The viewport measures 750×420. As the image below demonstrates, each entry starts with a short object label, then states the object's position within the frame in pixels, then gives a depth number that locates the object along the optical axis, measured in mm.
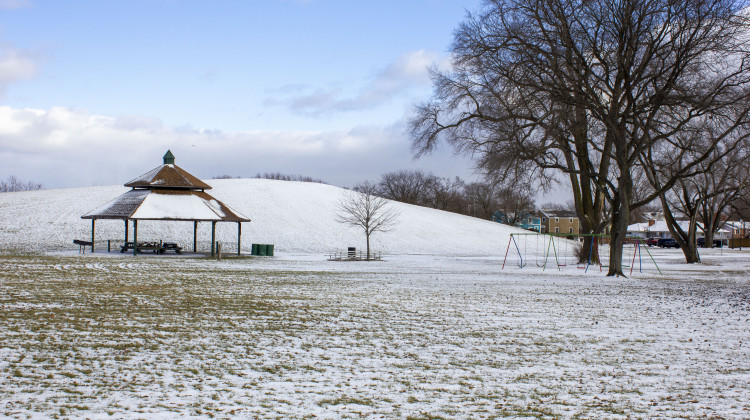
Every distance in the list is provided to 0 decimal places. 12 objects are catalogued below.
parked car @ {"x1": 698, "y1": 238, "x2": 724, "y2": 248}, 77812
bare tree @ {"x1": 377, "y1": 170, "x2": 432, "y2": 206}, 121188
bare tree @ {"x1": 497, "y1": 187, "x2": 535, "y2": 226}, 106125
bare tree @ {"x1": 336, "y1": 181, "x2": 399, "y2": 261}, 58594
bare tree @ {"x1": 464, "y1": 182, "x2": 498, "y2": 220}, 115812
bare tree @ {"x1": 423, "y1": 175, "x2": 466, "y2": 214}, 120500
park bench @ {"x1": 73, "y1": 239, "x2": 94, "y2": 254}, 39125
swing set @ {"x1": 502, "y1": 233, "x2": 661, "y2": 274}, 35812
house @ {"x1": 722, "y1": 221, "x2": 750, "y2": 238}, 103000
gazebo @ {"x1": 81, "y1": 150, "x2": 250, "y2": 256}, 39562
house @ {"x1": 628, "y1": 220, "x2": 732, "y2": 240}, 110625
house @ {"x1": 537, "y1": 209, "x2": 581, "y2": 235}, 132375
